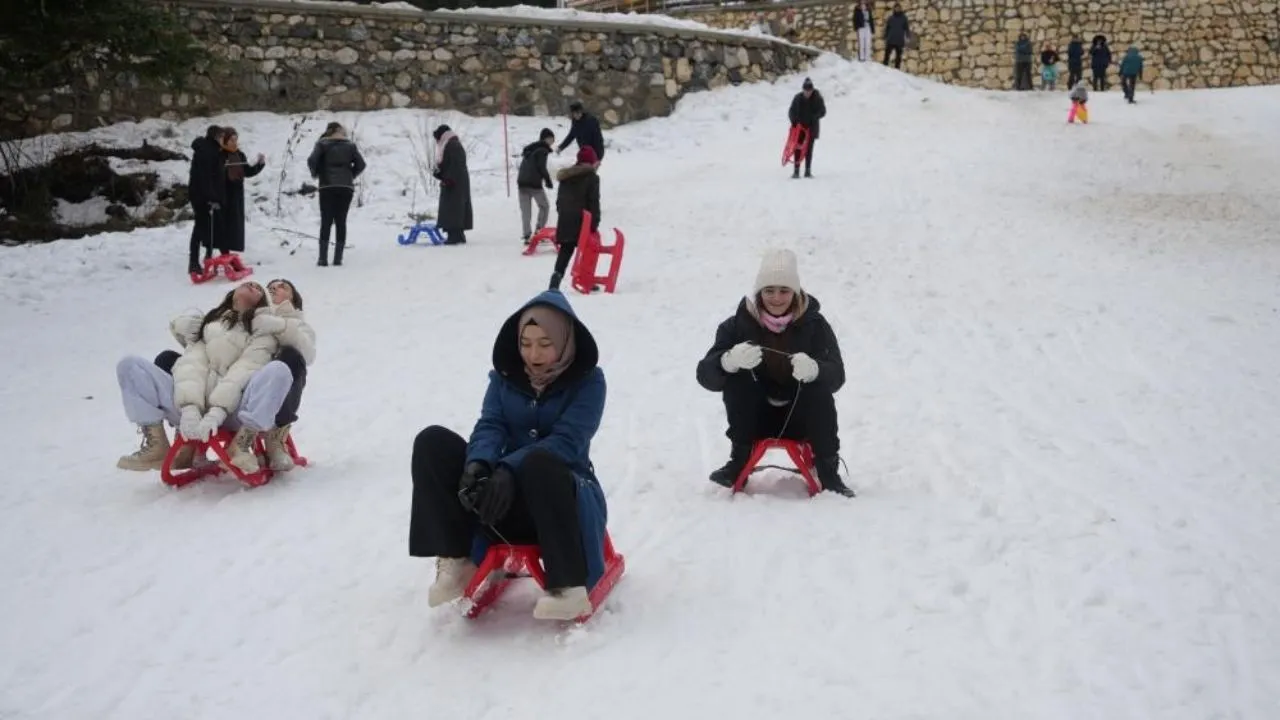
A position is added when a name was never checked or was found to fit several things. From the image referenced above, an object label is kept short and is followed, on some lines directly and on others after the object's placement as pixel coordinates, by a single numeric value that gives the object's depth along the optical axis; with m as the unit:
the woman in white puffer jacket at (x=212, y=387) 5.41
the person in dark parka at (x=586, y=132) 16.17
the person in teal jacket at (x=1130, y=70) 24.70
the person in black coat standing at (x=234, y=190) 12.20
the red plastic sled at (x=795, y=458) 5.25
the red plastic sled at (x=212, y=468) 5.50
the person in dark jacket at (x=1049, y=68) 27.27
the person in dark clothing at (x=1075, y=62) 27.48
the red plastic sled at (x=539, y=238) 12.60
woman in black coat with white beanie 5.06
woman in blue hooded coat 3.66
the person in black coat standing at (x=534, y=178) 13.36
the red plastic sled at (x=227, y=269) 11.77
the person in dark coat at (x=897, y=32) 27.41
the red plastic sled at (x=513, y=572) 3.80
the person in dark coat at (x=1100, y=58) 27.03
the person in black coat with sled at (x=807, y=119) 16.72
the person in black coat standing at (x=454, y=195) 13.48
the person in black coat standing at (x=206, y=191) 11.78
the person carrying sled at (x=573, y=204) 11.09
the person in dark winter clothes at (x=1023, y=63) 27.02
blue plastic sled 13.57
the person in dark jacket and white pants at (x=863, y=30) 27.45
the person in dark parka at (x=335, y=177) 12.26
